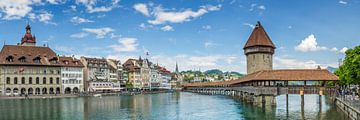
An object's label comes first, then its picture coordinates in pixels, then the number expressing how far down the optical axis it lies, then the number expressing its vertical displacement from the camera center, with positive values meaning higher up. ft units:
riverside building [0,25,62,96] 316.60 +4.32
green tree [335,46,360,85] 138.92 +2.06
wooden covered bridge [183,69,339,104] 137.08 -4.07
